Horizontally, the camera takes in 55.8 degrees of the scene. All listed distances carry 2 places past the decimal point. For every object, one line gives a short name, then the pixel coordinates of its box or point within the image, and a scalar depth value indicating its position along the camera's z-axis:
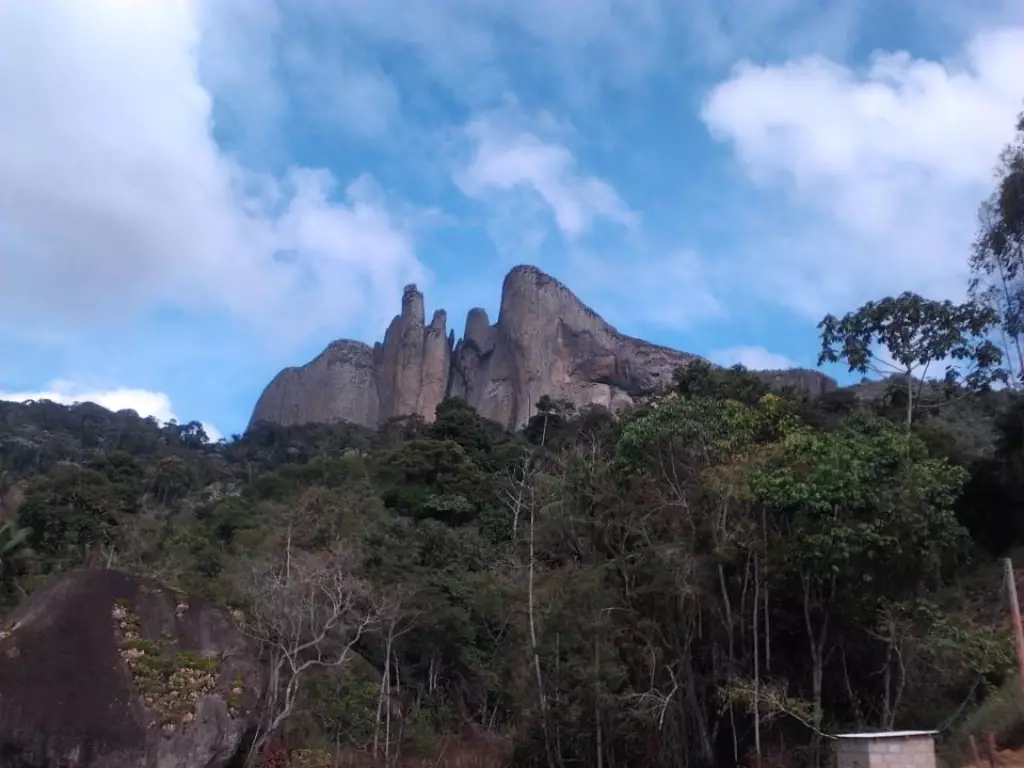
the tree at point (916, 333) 20.31
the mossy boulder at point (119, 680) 10.80
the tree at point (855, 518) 12.14
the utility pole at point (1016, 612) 7.75
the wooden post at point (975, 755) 9.60
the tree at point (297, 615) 14.11
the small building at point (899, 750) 9.30
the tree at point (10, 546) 20.67
